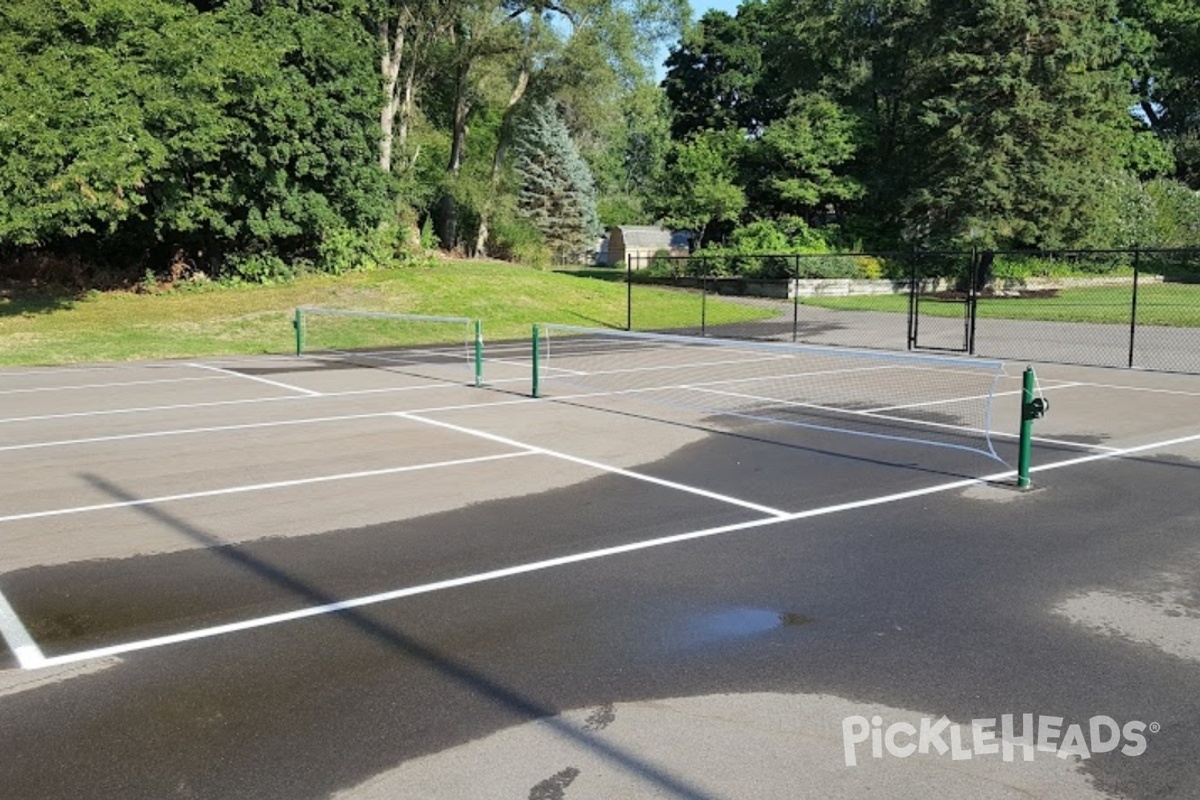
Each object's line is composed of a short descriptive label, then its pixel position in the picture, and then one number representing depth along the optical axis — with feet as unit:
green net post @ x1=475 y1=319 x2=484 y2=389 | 50.98
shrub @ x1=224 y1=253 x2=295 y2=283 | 111.14
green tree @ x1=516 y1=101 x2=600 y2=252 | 209.36
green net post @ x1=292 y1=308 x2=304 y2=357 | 74.13
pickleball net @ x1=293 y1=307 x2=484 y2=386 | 65.21
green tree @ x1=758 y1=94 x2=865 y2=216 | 161.58
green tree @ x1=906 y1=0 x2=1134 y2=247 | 140.26
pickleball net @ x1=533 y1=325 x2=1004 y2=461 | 40.70
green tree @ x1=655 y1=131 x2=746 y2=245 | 162.09
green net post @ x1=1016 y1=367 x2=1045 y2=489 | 27.71
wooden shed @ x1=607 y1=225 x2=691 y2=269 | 284.82
